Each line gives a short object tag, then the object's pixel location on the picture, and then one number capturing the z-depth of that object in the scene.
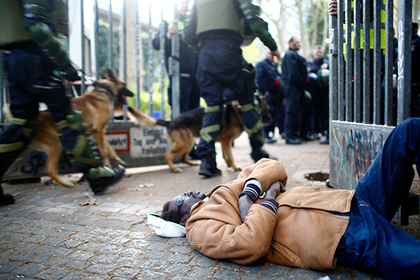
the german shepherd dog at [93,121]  4.02
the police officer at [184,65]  5.91
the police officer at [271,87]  9.15
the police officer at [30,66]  3.13
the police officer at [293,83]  8.49
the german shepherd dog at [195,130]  5.39
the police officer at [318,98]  9.66
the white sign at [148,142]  5.70
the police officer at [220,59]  4.60
